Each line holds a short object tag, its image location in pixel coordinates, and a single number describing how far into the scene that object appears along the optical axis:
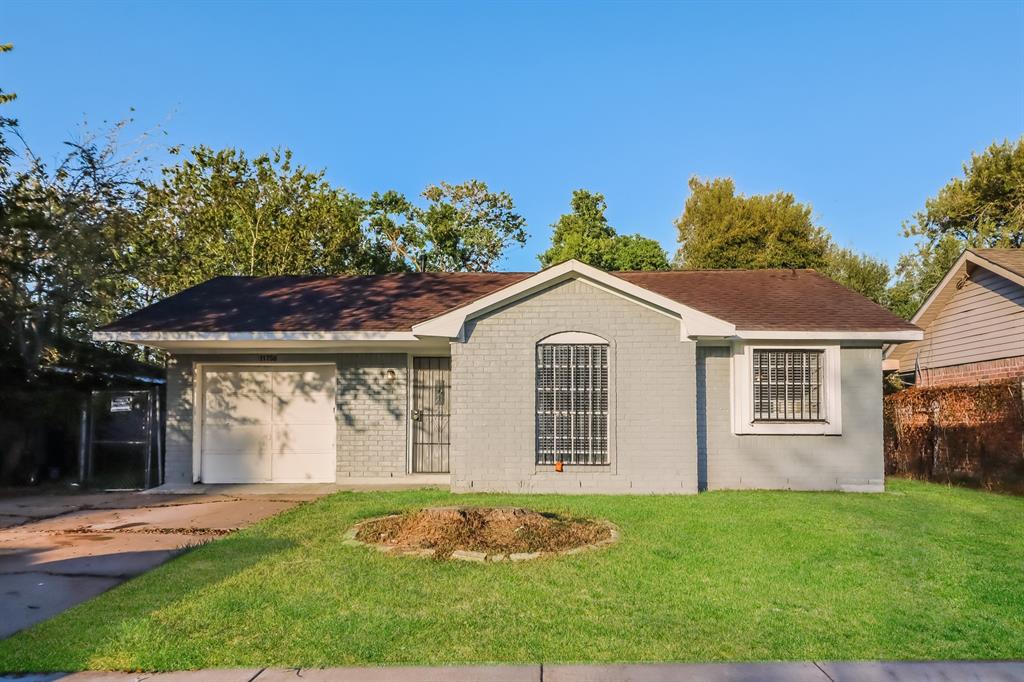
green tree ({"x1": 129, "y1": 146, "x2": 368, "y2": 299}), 26.19
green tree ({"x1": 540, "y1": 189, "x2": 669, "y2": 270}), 33.56
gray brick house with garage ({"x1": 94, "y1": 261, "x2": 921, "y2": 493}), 12.26
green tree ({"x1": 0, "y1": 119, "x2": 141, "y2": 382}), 12.50
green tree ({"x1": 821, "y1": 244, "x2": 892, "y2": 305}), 32.16
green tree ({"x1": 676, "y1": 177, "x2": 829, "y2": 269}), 36.56
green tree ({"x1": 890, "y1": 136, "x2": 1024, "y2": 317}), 29.12
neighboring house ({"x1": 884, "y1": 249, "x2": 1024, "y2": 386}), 15.87
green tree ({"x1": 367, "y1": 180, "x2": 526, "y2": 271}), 36.19
